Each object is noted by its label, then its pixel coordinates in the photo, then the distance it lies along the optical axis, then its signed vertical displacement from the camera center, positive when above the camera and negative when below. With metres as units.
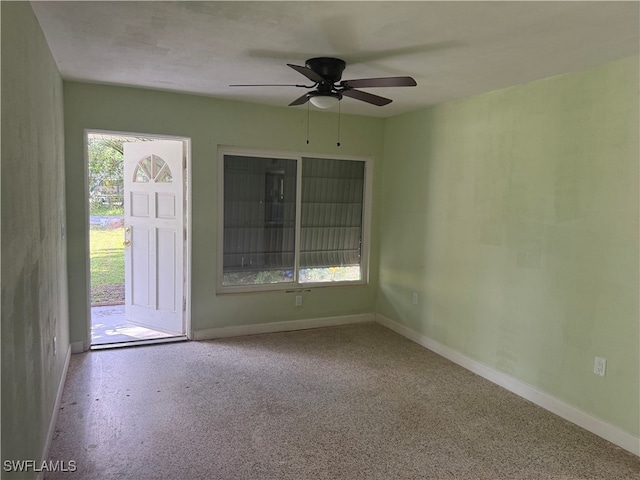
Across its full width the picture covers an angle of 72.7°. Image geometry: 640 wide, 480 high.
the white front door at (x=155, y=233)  4.43 -0.34
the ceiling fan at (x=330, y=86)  2.84 +0.79
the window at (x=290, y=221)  4.57 -0.19
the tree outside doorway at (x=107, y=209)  6.80 -0.16
